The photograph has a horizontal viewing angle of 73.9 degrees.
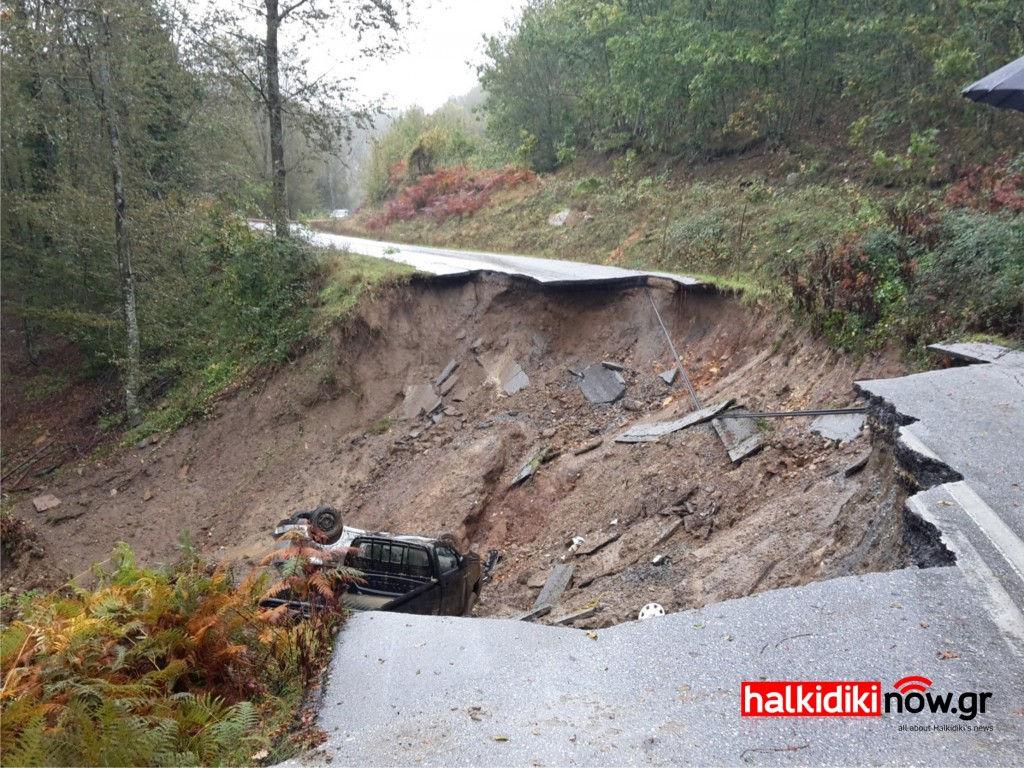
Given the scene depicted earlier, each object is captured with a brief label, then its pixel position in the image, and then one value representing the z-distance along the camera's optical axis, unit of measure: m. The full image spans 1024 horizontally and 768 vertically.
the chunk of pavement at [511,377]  13.93
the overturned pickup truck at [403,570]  7.25
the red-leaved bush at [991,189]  9.81
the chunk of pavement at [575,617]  6.25
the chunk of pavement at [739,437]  8.52
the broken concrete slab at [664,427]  9.73
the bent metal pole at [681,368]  10.60
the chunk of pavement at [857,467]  6.51
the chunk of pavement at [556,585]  8.05
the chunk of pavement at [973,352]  7.57
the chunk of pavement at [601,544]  8.77
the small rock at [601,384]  12.58
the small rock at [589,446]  11.28
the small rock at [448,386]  14.59
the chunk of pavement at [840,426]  7.23
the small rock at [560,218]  23.59
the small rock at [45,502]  13.78
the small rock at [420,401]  14.32
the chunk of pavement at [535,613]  6.98
